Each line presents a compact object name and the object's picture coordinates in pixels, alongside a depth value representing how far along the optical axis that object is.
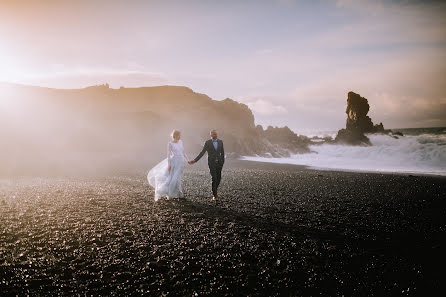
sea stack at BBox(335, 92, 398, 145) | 57.44
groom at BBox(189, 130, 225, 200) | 11.28
